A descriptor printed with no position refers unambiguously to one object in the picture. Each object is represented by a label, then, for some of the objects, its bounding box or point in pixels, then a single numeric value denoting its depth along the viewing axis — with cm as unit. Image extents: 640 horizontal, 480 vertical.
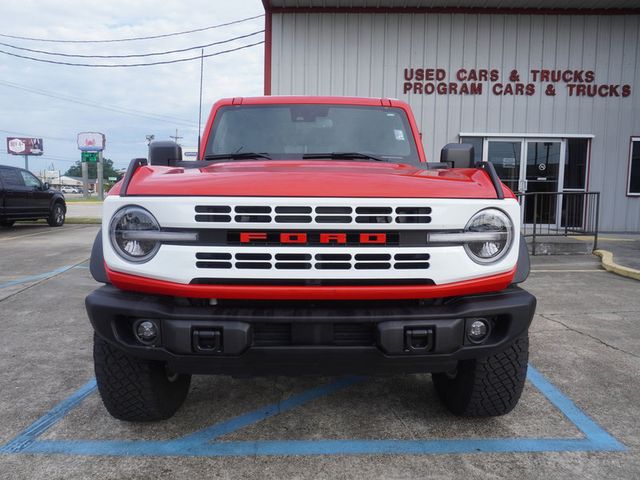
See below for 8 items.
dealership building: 1143
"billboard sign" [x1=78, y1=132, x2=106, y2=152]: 4378
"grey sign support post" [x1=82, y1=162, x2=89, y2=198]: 4950
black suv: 1285
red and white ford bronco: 210
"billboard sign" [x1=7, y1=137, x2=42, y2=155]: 6344
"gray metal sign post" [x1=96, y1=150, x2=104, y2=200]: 4080
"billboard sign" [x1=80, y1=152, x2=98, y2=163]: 4125
